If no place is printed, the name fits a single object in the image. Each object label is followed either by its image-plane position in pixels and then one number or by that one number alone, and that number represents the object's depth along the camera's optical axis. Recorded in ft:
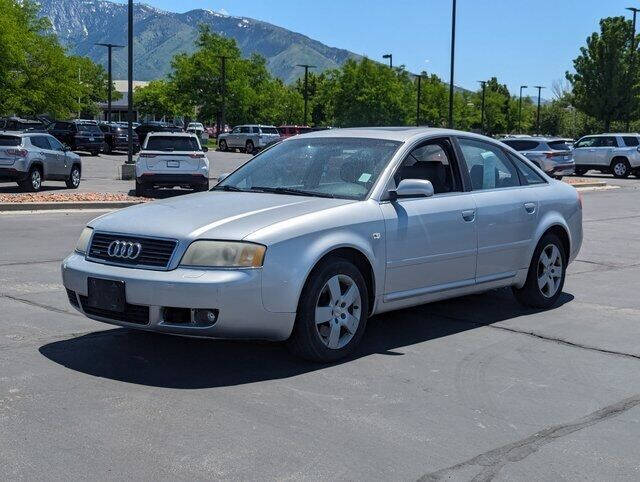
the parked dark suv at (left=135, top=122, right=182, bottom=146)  165.58
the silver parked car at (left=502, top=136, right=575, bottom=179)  102.89
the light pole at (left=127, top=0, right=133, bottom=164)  88.07
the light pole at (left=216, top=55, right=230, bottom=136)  216.86
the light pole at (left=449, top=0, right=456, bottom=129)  129.08
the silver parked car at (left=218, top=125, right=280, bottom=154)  182.19
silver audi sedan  17.69
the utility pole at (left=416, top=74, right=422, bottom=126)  229.06
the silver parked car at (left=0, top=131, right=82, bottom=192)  67.31
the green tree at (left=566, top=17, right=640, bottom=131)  177.47
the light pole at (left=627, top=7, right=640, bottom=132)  175.11
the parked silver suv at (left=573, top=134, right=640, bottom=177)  120.98
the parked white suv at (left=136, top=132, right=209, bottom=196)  68.03
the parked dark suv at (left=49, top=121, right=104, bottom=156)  145.18
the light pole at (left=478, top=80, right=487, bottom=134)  276.84
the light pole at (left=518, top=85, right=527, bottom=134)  331.24
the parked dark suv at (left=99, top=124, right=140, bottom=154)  155.84
